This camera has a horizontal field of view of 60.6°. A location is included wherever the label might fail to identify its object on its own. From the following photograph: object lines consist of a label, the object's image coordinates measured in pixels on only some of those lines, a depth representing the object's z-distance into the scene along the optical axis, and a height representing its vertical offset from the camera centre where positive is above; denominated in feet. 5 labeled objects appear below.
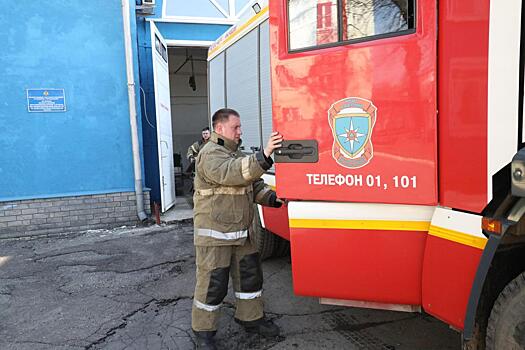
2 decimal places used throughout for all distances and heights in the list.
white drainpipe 24.50 +0.91
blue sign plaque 23.73 +1.90
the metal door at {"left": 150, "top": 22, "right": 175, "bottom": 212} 25.85 +0.85
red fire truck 6.30 -0.53
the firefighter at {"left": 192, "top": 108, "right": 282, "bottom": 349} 10.10 -2.06
